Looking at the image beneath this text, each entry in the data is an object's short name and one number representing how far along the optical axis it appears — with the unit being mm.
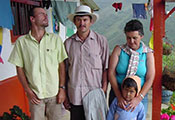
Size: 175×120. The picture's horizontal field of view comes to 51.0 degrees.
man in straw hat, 1793
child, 1621
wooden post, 1806
